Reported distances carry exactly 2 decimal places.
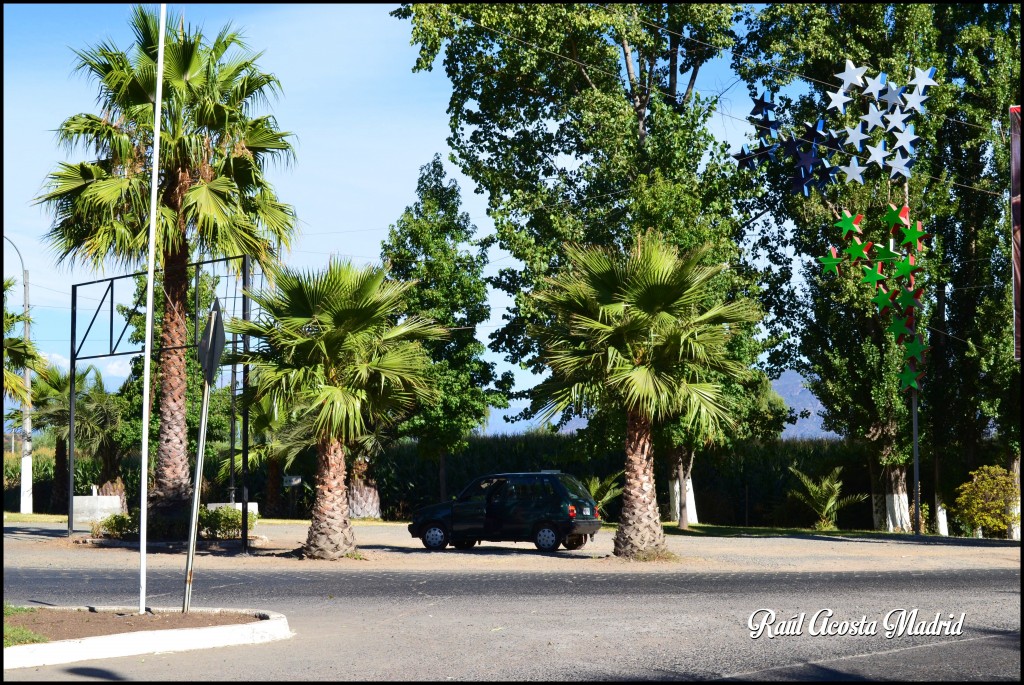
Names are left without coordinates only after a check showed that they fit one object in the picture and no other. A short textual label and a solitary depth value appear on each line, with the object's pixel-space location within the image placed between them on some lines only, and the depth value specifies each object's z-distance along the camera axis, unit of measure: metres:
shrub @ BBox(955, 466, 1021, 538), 27.36
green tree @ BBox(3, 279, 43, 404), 25.31
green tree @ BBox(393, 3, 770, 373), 30.12
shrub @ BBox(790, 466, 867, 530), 32.59
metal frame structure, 20.17
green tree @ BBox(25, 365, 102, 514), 37.78
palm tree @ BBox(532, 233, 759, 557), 18.53
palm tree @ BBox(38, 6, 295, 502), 21.88
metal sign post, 11.06
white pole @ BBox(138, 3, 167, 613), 11.02
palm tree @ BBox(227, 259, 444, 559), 18.39
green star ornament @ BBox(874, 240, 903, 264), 21.92
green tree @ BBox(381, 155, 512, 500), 33.50
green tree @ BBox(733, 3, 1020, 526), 28.75
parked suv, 20.91
